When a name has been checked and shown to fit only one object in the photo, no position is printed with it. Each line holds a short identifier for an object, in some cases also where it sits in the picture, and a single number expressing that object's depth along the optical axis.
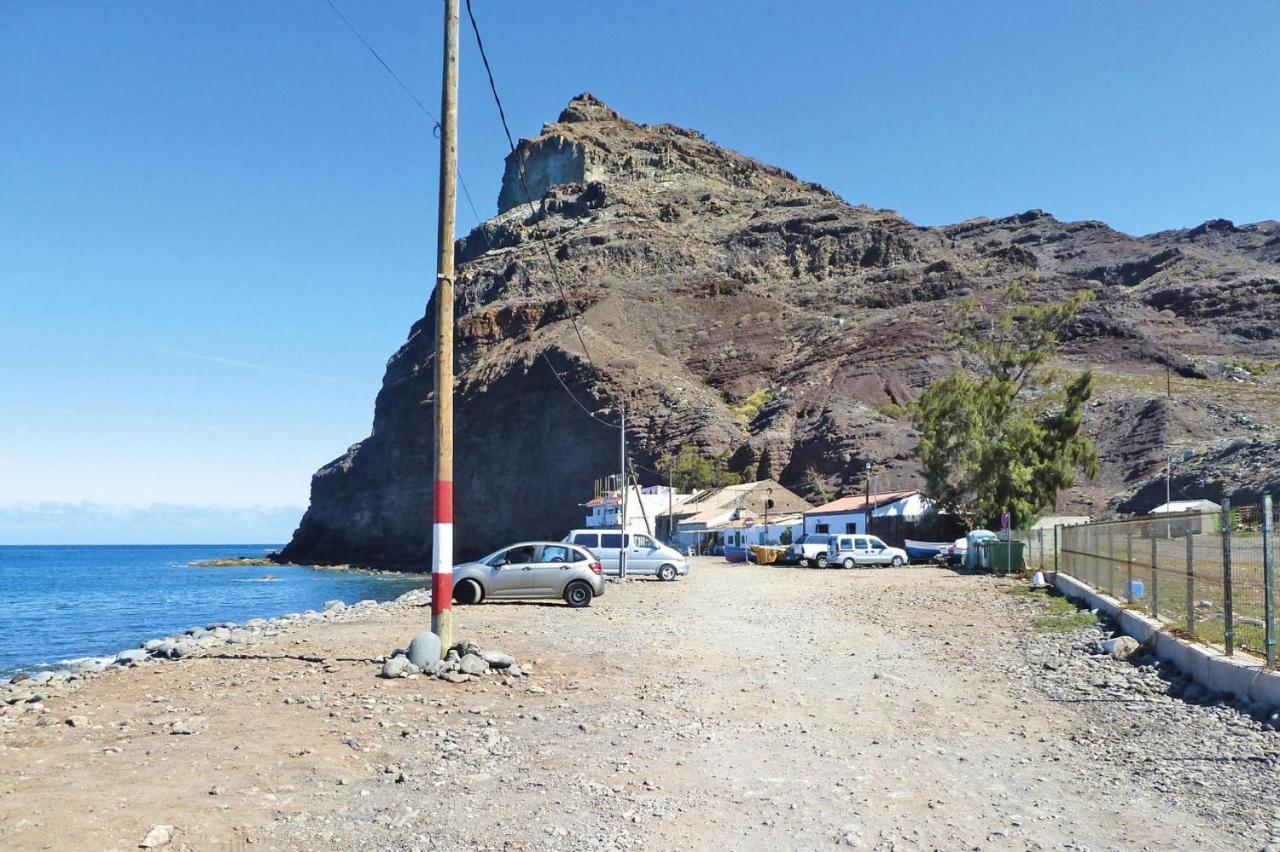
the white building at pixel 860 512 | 59.28
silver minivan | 35.03
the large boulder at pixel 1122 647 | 13.17
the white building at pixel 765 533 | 67.50
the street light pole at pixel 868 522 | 61.44
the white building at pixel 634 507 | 77.50
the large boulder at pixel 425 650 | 11.55
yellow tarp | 52.72
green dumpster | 35.62
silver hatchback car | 21.91
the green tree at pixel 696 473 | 96.56
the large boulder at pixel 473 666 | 11.22
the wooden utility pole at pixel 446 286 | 12.48
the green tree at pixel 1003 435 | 50.56
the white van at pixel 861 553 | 46.59
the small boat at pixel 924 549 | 50.25
